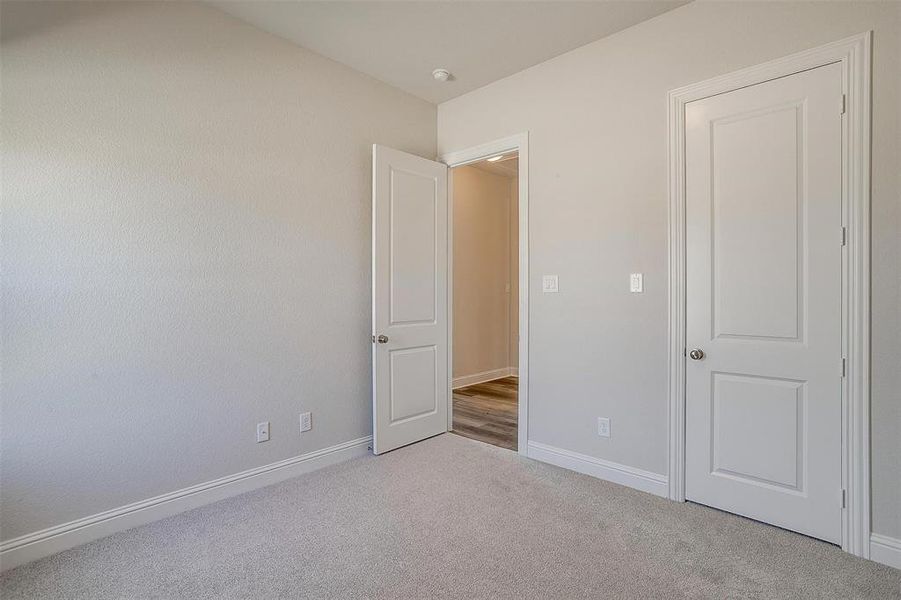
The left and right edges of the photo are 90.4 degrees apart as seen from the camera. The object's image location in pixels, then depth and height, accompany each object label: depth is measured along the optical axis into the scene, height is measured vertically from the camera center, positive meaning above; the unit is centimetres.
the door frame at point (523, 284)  316 +7
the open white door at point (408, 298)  319 -2
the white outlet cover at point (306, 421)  292 -83
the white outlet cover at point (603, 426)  277 -83
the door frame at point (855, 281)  193 +5
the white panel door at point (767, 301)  204 -4
